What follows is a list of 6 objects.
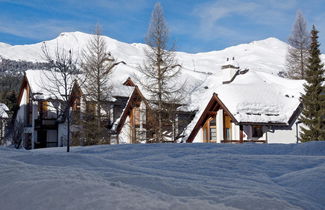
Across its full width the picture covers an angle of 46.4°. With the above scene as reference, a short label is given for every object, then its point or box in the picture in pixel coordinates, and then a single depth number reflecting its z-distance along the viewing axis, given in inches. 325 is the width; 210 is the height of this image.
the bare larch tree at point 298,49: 1956.2
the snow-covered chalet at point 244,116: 977.5
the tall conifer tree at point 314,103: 1083.9
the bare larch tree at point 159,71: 977.5
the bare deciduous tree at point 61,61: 751.0
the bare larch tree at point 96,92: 1047.6
